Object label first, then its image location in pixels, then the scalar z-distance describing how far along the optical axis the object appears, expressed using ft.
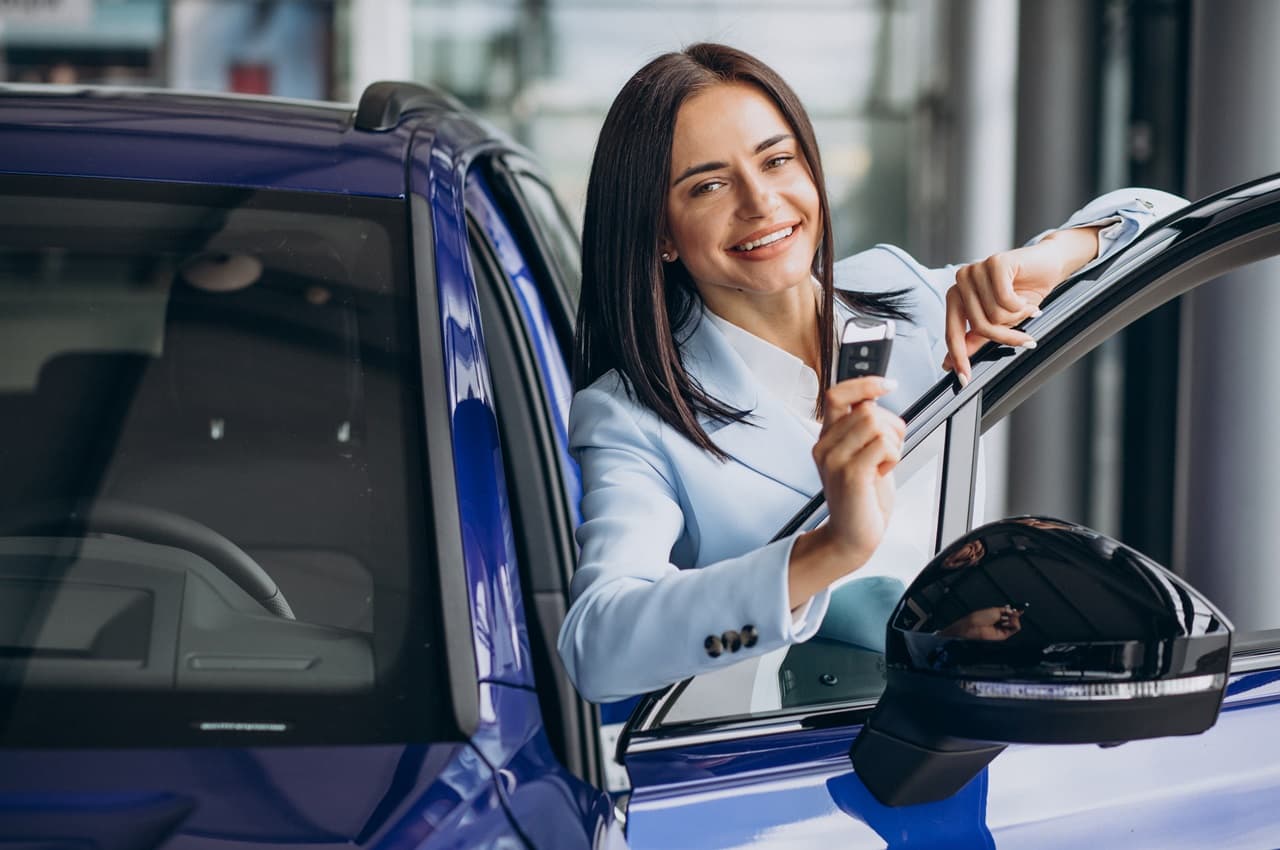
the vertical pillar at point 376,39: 29.91
